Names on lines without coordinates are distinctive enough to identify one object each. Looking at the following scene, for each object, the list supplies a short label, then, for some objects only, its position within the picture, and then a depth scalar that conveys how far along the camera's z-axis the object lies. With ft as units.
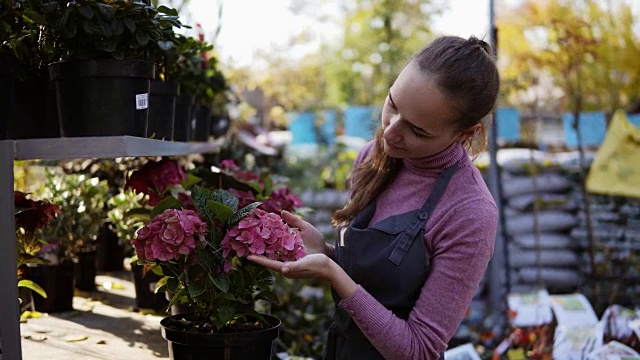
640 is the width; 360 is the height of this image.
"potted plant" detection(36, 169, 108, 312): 9.40
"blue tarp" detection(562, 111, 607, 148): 24.47
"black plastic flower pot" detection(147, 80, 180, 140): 7.95
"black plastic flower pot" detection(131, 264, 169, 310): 9.32
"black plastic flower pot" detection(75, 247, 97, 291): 10.34
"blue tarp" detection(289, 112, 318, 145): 29.37
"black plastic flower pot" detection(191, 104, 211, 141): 11.55
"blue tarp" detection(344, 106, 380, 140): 26.40
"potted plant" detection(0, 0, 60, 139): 5.97
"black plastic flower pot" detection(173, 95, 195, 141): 9.82
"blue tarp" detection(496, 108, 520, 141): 25.52
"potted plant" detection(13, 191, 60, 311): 7.52
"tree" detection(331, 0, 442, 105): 23.12
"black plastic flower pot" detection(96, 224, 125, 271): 11.96
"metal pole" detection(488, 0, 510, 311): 18.56
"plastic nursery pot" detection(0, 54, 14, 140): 5.85
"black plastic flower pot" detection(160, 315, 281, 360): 5.51
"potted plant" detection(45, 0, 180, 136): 5.88
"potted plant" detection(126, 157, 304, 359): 5.32
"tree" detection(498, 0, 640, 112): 20.93
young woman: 5.52
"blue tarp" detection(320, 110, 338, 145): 29.17
